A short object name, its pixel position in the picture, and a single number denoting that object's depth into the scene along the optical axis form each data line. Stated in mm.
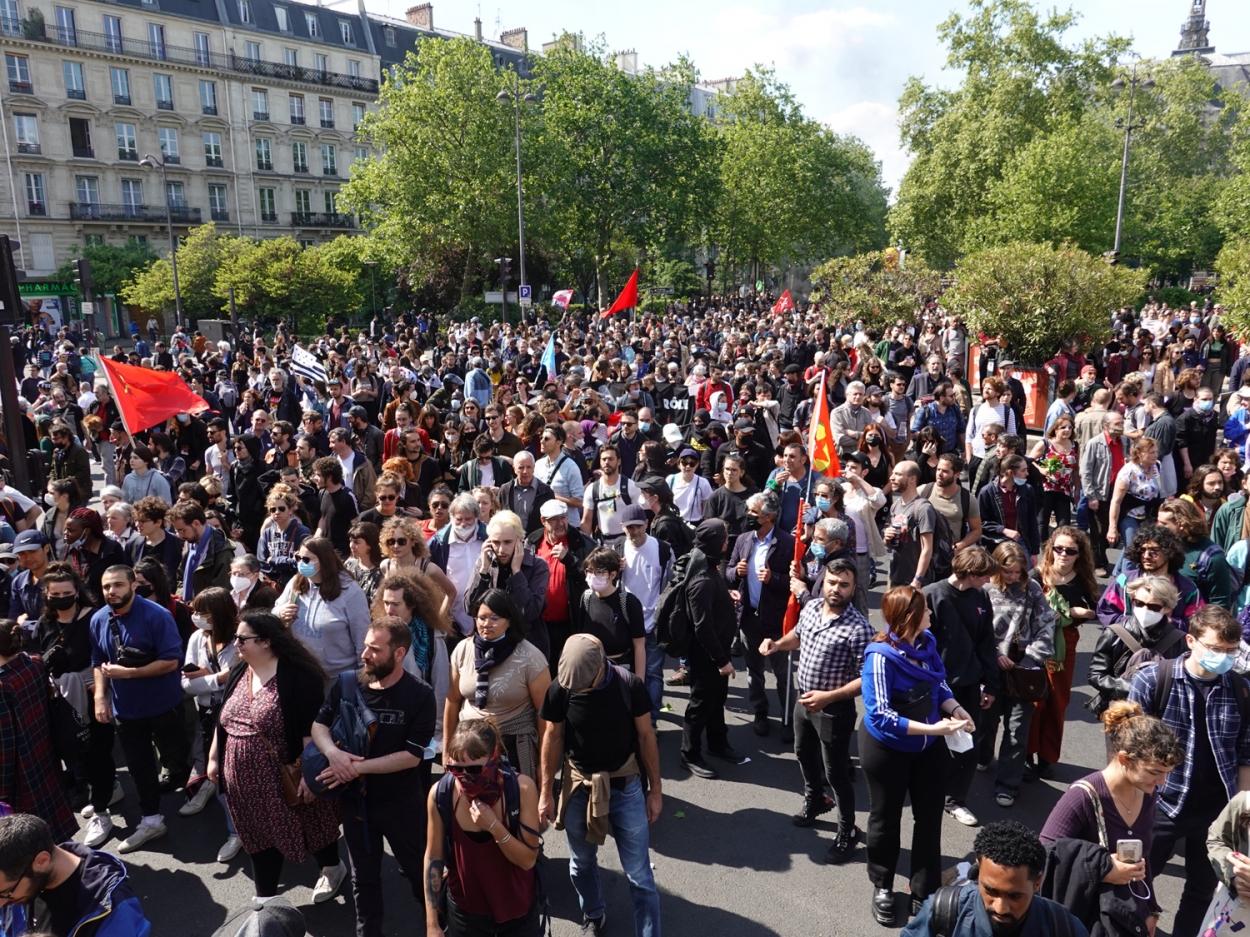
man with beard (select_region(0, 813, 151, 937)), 2928
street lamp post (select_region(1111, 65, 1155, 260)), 26392
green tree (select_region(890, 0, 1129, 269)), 38250
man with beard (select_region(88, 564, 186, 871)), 5035
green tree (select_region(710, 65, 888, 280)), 55219
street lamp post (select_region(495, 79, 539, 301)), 27388
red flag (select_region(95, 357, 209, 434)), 9078
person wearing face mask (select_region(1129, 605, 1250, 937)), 3844
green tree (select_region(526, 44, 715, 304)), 38969
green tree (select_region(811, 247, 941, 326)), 21422
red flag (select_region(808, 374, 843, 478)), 7195
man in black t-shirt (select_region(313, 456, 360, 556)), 7312
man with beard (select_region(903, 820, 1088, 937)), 2791
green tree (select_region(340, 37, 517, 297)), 37281
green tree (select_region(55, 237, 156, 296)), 43469
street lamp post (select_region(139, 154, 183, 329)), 33406
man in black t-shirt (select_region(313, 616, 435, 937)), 3984
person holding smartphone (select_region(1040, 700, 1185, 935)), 3199
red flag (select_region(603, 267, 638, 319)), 20547
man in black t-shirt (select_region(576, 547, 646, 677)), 5156
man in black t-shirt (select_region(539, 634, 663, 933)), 3988
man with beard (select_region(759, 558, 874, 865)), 4652
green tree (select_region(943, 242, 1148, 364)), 15609
